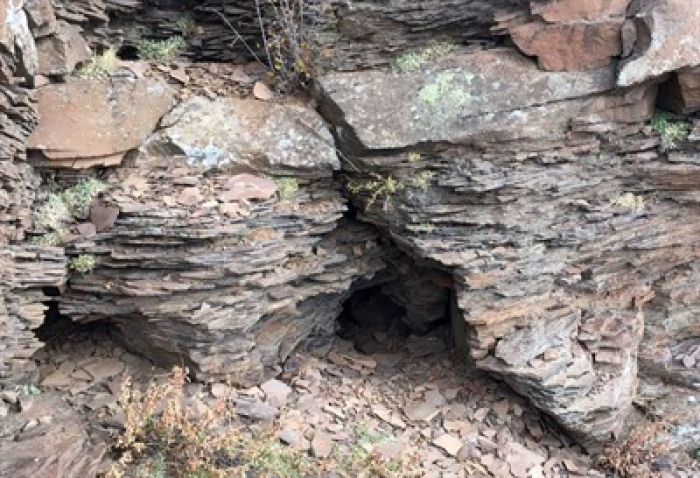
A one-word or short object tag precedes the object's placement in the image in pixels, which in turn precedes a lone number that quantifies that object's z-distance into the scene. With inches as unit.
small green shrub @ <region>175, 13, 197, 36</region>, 274.5
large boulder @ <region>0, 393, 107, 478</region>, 197.8
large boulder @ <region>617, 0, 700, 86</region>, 243.8
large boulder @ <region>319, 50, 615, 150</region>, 247.4
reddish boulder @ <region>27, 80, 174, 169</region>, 222.8
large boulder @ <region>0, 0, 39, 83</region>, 189.8
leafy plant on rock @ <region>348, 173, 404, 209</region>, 254.8
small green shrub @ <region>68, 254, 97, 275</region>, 227.9
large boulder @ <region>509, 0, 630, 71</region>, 248.7
